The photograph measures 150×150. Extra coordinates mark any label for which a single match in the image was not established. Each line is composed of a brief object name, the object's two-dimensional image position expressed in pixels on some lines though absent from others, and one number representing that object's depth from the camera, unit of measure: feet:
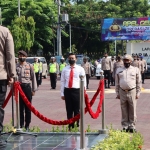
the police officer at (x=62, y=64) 94.58
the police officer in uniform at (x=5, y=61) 24.81
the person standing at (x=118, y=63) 78.22
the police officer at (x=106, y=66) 87.20
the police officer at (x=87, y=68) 84.57
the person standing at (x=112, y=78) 90.89
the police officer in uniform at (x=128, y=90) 36.94
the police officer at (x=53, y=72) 85.71
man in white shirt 35.37
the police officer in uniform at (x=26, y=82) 36.63
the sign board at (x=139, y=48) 130.93
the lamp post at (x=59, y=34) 141.79
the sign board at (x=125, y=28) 138.82
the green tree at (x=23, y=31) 139.95
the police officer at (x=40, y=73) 87.23
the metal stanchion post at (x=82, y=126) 25.31
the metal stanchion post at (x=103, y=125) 33.09
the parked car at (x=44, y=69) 123.09
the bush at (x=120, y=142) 26.62
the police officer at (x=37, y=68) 83.41
